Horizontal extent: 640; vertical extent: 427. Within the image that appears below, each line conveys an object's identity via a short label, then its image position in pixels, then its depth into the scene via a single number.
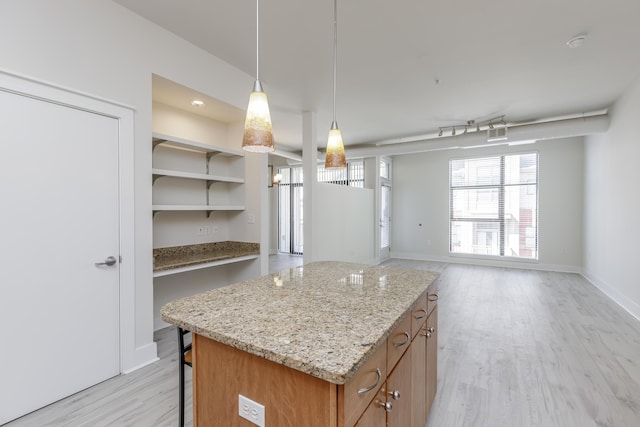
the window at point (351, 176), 7.43
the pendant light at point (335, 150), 2.12
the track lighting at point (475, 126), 5.03
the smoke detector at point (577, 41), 2.60
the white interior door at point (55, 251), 1.80
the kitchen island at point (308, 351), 0.85
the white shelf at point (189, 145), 2.77
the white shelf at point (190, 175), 2.72
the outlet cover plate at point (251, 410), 0.96
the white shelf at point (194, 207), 2.72
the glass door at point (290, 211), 8.48
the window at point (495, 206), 6.44
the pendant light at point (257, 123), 1.51
